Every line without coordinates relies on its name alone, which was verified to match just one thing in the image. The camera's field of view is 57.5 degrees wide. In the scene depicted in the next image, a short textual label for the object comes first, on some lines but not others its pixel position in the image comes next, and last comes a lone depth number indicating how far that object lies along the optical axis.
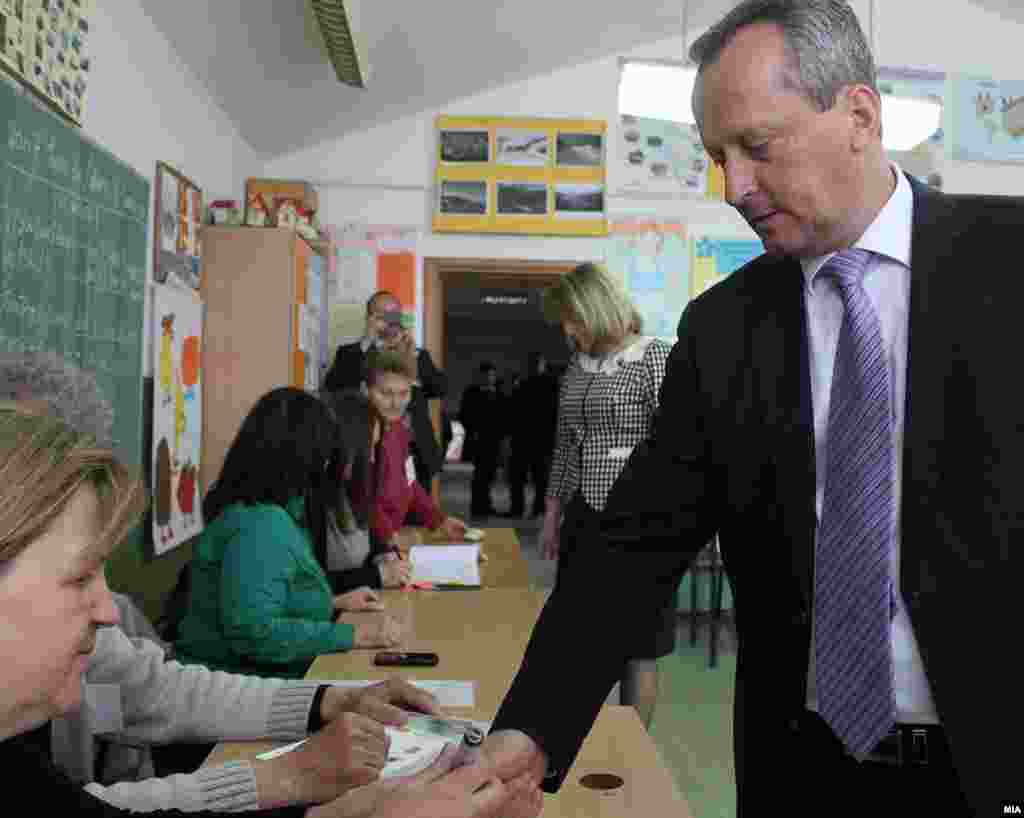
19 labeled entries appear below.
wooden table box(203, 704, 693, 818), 1.19
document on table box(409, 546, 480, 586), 2.64
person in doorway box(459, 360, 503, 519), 8.39
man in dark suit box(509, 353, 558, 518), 8.46
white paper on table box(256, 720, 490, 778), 1.29
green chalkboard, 2.30
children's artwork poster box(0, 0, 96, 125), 2.24
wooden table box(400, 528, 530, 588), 2.77
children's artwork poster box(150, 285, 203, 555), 3.51
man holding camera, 4.77
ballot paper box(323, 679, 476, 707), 1.60
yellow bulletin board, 5.46
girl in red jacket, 3.16
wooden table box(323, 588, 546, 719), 1.77
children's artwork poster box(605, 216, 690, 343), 5.55
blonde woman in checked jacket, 2.87
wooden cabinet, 4.19
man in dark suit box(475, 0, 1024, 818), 0.93
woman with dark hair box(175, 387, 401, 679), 1.96
